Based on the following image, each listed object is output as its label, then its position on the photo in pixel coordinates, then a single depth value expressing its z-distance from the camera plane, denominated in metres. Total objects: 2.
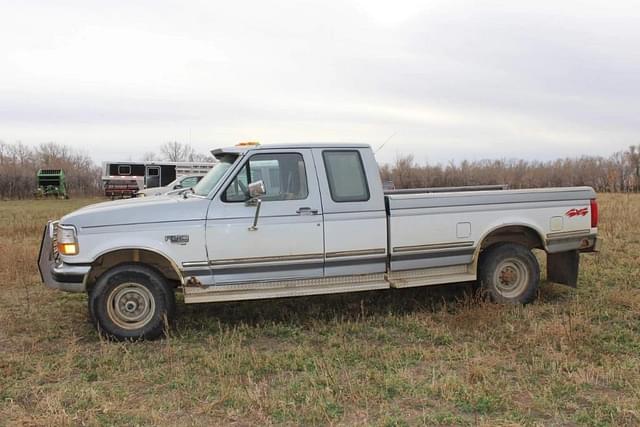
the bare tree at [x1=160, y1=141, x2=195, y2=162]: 69.96
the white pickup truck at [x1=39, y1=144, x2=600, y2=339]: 5.58
